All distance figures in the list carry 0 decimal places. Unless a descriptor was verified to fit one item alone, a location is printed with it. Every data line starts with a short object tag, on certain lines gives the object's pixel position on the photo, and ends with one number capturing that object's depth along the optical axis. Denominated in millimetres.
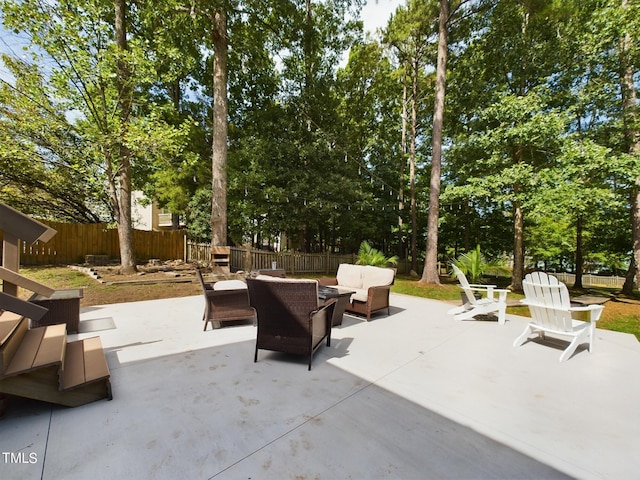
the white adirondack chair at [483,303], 4941
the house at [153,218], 22375
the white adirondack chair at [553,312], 3420
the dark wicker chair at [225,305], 4102
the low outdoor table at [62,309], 3623
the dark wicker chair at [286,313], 2918
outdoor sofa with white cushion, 4844
